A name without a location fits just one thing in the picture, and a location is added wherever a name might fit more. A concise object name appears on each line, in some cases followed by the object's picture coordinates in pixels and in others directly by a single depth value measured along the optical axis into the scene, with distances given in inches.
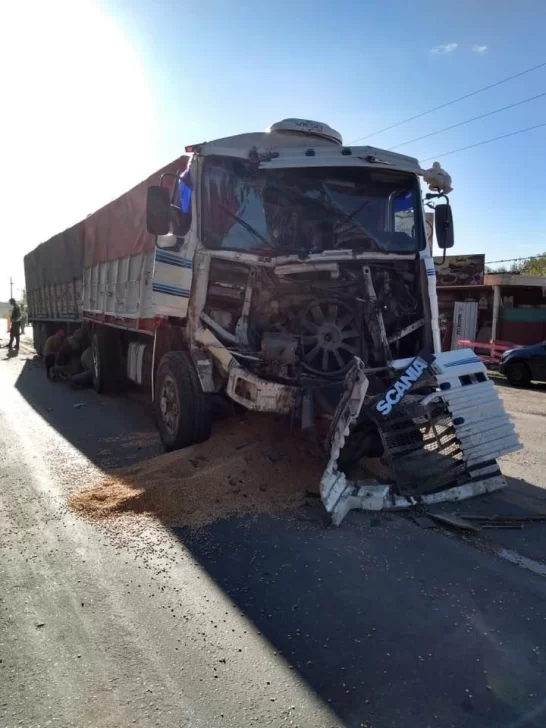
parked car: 550.0
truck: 185.5
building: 826.8
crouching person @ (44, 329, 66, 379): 529.2
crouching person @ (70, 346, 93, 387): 452.4
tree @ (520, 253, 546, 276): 1727.4
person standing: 831.9
